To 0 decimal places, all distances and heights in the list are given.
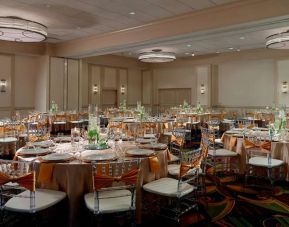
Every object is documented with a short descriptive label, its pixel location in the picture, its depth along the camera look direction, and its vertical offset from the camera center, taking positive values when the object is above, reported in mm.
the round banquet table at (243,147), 5059 -713
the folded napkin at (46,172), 3223 -691
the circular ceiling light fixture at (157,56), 13438 +2352
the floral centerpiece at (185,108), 12381 +11
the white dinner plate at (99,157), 3260 -545
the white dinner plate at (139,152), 3591 -540
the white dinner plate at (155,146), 4003 -515
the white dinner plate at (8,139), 6650 -711
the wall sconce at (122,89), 17188 +1087
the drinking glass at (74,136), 4092 -387
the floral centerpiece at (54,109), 11183 -44
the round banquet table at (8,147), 6755 -899
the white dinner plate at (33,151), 3611 -528
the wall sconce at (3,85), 12281 +972
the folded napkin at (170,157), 4344 -744
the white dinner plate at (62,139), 4594 -486
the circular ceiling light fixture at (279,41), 9925 +2281
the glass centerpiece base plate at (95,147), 3936 -513
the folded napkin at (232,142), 5634 -645
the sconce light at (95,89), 15797 +1029
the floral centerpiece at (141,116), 8793 -228
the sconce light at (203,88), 15906 +1079
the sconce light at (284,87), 13383 +950
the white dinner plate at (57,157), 3281 -546
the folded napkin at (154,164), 3572 -670
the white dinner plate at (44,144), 4079 -494
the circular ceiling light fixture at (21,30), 8539 +2286
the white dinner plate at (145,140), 4426 -482
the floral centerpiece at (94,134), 4012 -352
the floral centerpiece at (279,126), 5483 -336
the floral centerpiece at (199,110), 12018 -72
